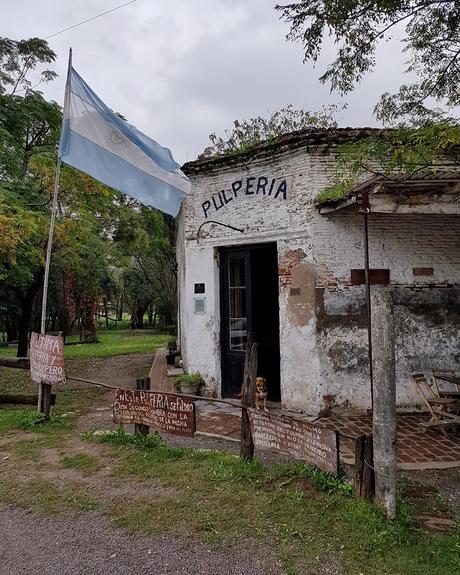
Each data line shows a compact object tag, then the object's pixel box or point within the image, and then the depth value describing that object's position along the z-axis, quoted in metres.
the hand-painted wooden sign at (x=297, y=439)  3.99
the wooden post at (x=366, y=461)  3.70
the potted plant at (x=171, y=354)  11.35
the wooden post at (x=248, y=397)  4.77
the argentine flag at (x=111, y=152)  6.02
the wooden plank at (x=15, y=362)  7.40
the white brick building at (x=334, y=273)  6.73
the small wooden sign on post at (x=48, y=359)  6.36
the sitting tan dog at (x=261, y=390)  7.20
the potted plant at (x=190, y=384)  7.86
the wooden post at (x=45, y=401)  6.73
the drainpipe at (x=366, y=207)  5.66
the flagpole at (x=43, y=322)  6.03
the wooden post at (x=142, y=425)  5.52
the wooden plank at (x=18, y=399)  7.26
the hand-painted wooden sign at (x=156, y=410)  5.02
